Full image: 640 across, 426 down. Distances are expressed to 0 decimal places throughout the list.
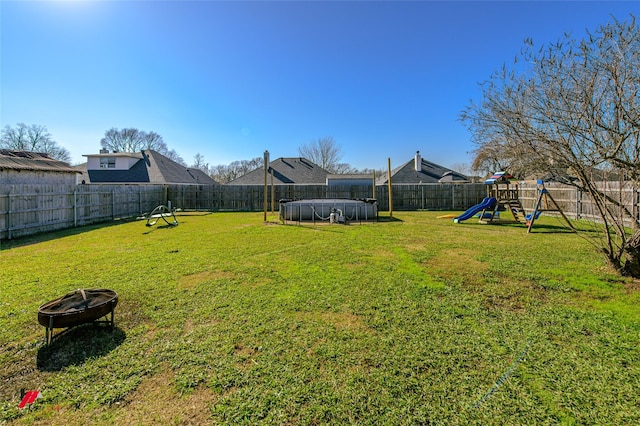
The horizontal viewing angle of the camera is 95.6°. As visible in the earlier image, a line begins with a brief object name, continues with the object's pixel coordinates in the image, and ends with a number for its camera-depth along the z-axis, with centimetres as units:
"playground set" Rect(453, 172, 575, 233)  1091
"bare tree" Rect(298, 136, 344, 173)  3775
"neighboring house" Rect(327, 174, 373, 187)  2272
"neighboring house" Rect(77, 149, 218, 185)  2108
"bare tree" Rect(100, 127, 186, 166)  3756
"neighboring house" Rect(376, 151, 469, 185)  2481
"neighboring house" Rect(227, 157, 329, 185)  2283
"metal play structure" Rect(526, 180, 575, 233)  860
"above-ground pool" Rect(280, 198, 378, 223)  1166
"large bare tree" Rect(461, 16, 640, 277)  361
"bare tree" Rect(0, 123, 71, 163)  3288
